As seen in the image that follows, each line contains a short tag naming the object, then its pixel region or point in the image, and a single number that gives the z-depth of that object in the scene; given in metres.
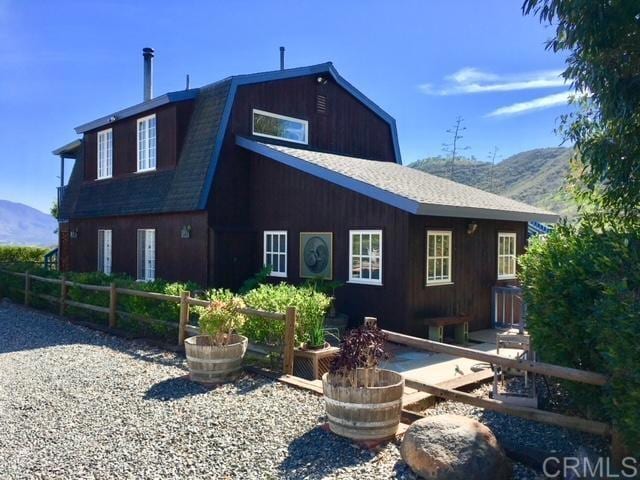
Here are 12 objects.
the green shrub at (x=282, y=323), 6.69
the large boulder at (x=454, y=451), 3.51
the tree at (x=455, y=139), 50.47
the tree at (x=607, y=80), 4.93
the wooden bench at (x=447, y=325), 8.86
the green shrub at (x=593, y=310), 3.30
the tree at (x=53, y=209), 31.62
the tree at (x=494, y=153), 55.90
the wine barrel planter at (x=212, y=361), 6.18
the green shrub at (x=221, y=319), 6.30
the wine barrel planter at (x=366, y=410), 4.27
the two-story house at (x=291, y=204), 9.12
